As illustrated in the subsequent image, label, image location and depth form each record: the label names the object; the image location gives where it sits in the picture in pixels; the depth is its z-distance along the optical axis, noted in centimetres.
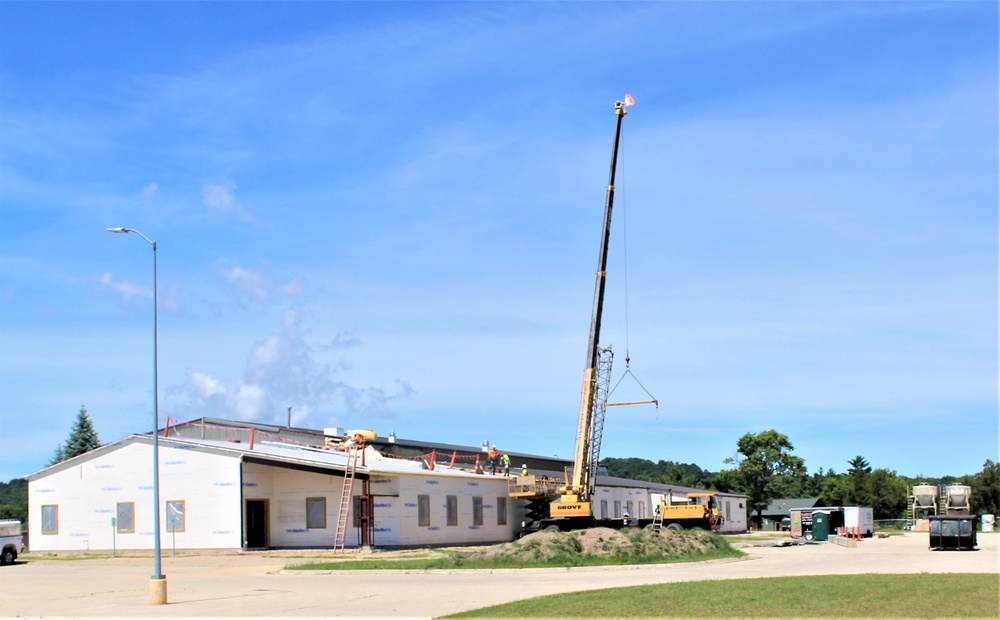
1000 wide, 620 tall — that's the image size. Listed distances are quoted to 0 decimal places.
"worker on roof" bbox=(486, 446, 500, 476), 5331
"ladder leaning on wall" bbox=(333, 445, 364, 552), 4078
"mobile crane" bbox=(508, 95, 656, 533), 4584
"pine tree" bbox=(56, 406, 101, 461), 9775
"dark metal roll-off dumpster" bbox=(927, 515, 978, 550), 4128
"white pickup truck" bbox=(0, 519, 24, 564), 4060
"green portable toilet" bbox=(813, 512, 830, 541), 5791
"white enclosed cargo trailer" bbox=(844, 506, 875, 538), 6869
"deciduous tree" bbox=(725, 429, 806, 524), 10950
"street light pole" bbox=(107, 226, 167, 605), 2206
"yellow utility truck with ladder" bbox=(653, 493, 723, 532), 4975
